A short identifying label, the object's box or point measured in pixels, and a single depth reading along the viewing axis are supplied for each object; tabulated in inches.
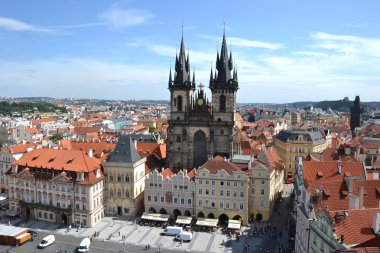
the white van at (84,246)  2514.8
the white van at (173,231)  2758.4
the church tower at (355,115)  7505.9
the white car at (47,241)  2593.0
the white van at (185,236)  2672.2
